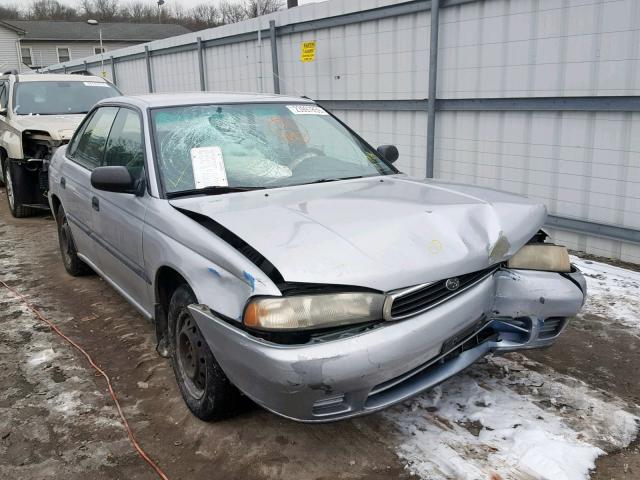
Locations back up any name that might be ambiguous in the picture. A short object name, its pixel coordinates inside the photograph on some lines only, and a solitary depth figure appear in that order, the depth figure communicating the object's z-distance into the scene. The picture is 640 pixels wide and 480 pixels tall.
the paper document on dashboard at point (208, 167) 3.28
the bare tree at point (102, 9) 65.38
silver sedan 2.31
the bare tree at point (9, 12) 61.86
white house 42.97
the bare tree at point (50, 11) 63.16
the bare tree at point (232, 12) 54.62
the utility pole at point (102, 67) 17.81
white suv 7.45
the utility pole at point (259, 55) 9.45
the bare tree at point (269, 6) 43.13
